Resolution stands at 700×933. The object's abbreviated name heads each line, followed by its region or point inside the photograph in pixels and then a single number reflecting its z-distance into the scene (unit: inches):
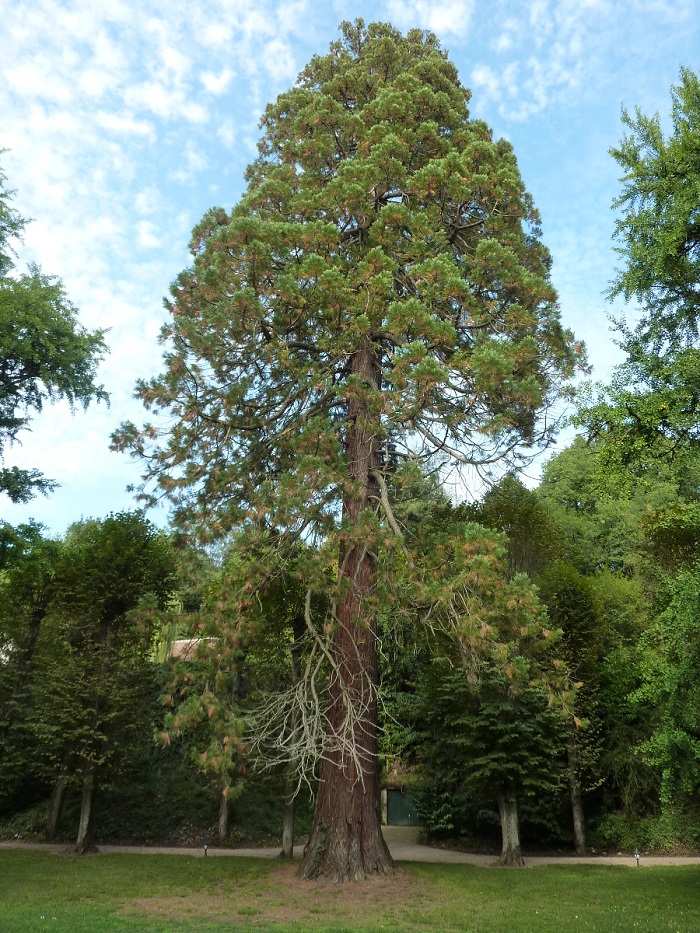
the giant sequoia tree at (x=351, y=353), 359.9
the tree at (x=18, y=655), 638.5
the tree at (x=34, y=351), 547.5
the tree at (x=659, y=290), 312.8
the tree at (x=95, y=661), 573.9
